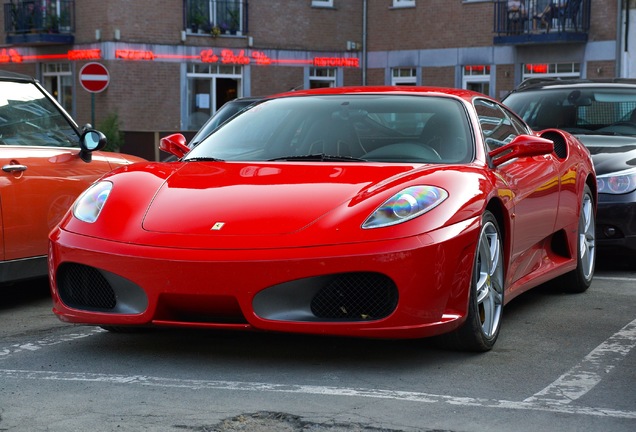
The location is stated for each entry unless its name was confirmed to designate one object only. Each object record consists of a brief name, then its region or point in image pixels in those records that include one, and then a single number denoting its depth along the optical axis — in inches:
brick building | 1354.6
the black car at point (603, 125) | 369.1
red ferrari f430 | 206.7
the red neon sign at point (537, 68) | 1398.9
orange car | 290.0
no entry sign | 941.2
